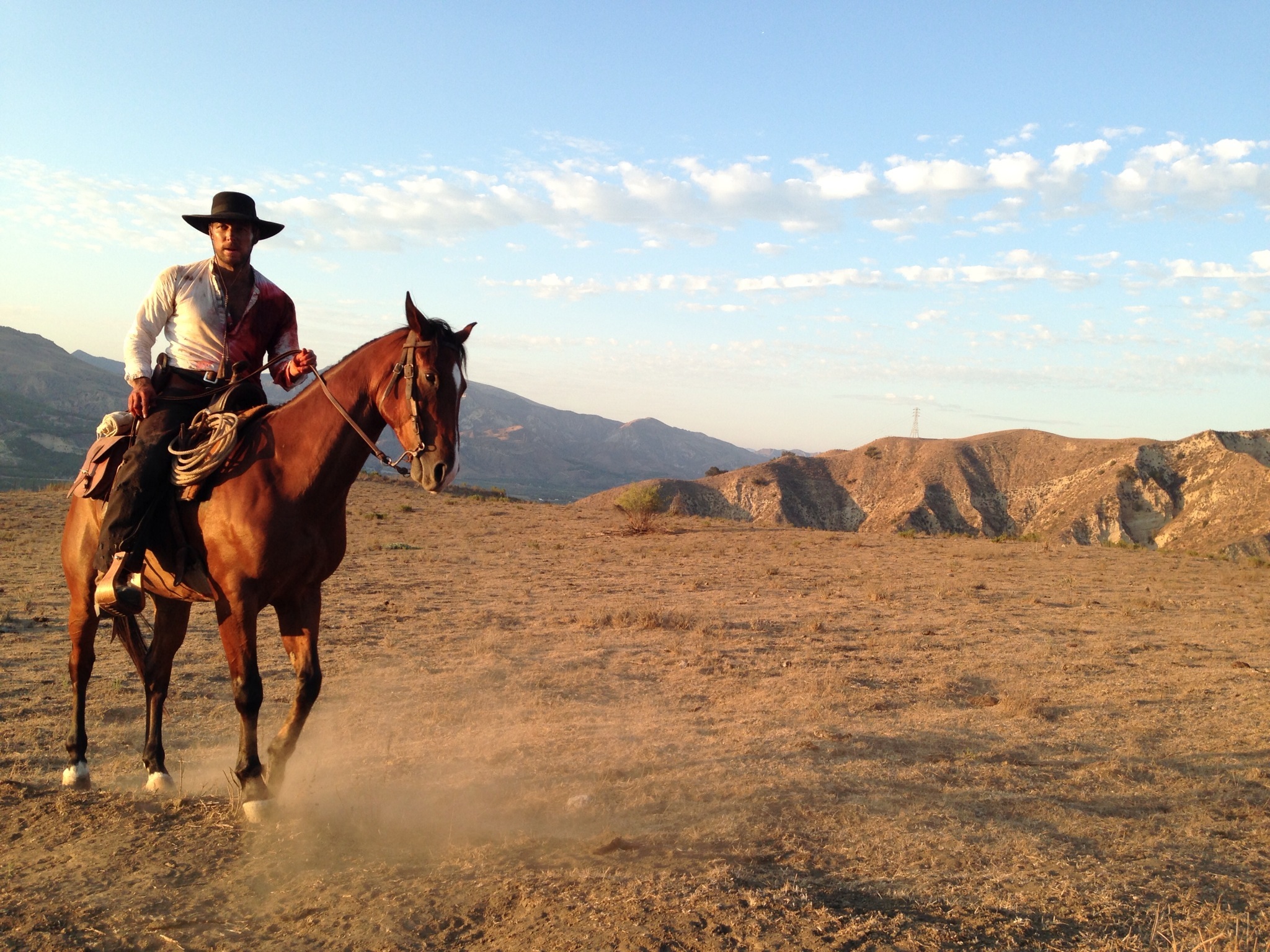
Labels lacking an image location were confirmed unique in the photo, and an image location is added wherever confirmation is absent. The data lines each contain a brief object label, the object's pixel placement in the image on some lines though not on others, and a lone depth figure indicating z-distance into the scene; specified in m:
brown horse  4.13
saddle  4.44
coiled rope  4.41
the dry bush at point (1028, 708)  6.97
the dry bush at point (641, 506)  25.56
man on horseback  4.45
